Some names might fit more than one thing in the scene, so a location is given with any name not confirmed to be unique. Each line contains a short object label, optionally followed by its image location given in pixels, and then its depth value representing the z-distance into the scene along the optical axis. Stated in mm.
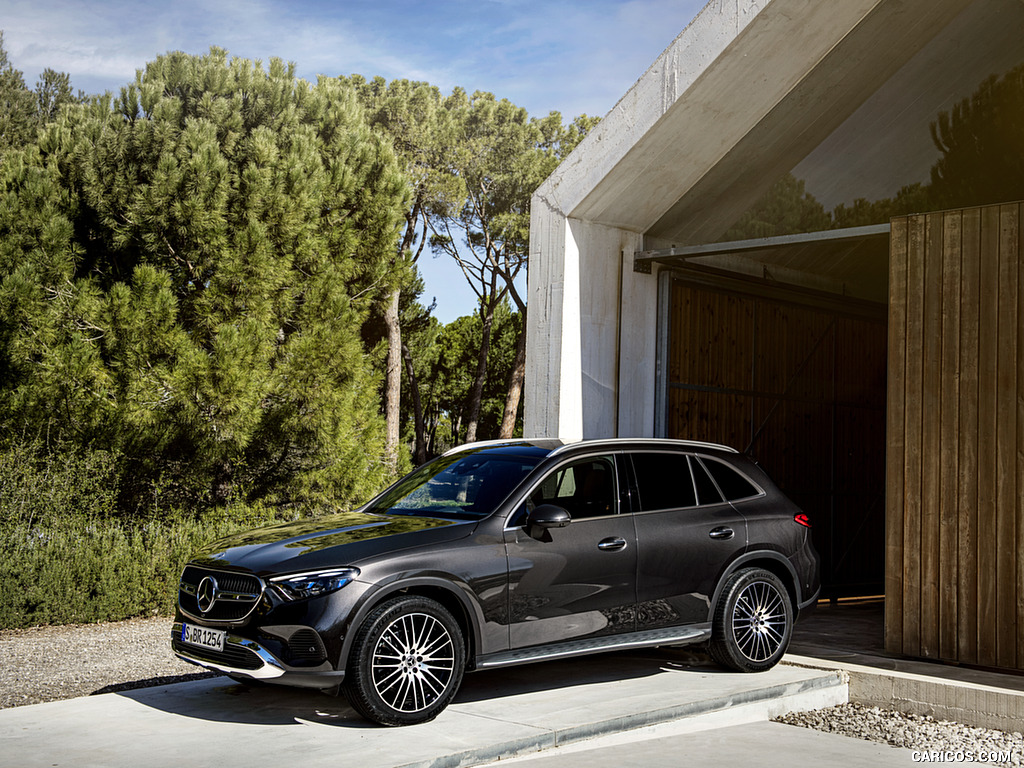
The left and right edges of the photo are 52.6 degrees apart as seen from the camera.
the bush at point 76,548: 11242
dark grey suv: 5824
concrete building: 7984
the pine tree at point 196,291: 15508
